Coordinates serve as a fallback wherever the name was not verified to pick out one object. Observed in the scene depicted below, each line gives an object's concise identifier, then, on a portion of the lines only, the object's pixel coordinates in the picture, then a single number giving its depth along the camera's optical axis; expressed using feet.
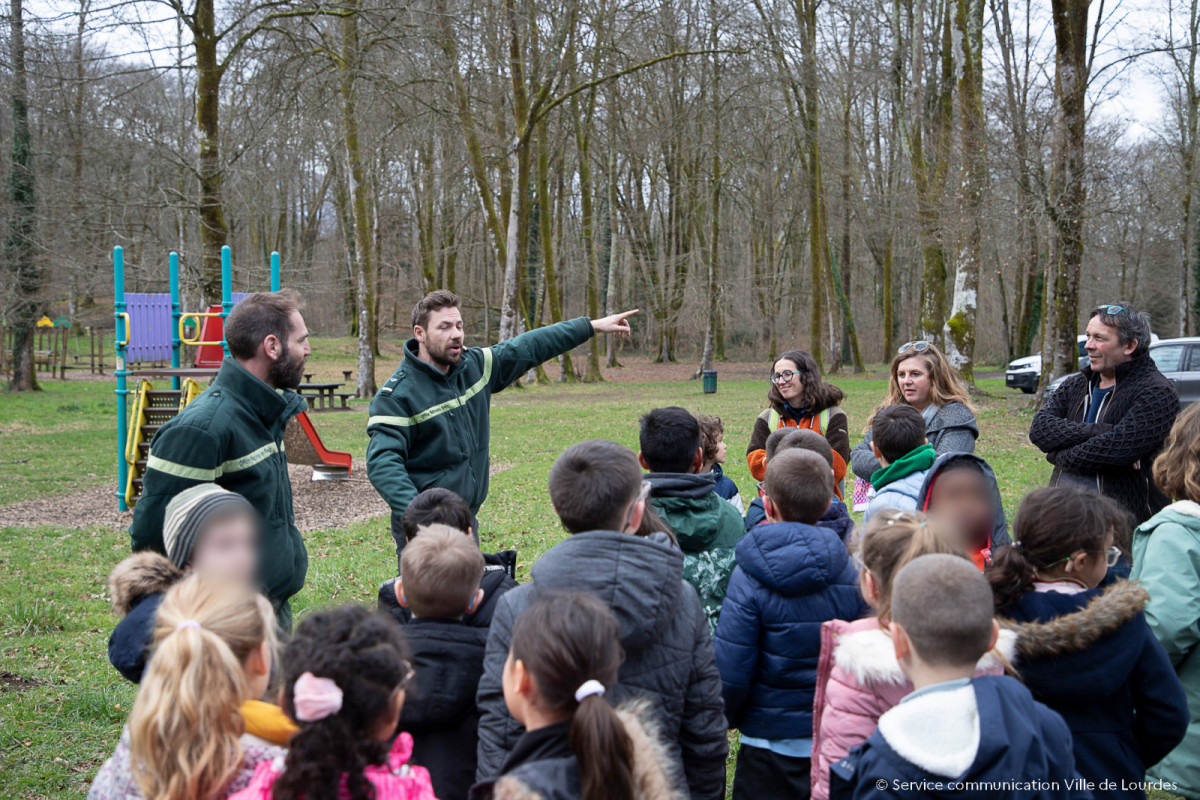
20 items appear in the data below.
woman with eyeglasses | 16.09
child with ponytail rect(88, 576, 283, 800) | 5.64
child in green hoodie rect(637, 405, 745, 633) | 10.35
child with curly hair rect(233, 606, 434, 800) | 5.29
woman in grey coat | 14.62
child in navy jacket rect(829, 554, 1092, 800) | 6.10
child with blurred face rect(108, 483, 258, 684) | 7.44
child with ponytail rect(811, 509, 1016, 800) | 7.42
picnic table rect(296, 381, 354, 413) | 58.58
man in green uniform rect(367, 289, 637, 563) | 13.28
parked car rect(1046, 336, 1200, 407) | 46.47
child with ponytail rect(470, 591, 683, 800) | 5.64
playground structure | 30.66
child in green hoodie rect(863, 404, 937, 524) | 12.19
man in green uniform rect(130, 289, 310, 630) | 9.73
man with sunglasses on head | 13.52
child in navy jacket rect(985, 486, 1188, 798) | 7.47
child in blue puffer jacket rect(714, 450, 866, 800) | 8.69
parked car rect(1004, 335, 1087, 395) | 82.53
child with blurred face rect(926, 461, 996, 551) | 11.34
